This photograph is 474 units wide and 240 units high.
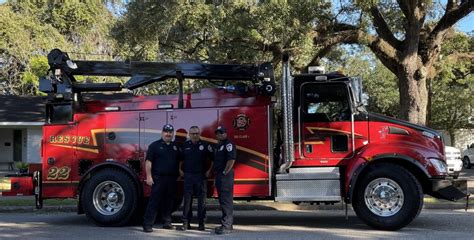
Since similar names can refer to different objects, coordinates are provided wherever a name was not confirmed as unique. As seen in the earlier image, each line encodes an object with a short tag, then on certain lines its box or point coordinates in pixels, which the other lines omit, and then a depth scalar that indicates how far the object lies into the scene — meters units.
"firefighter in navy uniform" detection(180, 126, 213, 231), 9.33
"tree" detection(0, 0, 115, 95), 28.81
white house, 26.70
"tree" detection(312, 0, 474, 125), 14.92
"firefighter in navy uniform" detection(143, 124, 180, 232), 9.43
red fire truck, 9.27
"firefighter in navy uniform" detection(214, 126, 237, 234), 9.15
